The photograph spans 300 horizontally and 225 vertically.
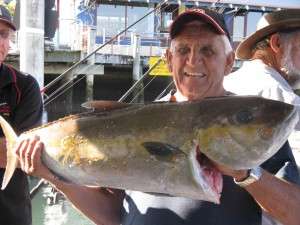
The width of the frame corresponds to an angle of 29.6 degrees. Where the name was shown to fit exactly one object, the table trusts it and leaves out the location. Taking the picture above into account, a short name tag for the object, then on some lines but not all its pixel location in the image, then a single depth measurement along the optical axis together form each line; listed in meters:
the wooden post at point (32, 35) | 6.36
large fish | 1.67
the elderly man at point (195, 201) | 1.92
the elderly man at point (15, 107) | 2.98
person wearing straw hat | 2.90
